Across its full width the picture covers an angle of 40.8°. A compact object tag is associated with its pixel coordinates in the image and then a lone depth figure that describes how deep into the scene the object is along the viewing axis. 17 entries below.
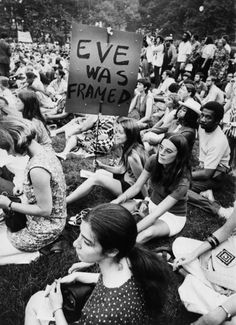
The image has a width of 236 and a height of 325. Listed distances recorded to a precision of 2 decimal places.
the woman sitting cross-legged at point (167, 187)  2.71
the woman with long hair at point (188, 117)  4.02
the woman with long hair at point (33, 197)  2.28
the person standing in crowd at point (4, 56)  8.39
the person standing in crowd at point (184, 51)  10.04
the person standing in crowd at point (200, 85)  7.74
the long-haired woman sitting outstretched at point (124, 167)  3.29
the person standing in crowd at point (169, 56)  10.84
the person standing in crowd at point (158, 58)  10.61
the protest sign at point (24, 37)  14.19
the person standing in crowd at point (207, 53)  9.36
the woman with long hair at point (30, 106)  4.14
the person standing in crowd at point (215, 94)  6.40
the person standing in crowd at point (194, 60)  9.83
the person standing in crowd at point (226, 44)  9.17
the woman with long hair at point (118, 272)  1.43
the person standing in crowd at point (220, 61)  8.84
